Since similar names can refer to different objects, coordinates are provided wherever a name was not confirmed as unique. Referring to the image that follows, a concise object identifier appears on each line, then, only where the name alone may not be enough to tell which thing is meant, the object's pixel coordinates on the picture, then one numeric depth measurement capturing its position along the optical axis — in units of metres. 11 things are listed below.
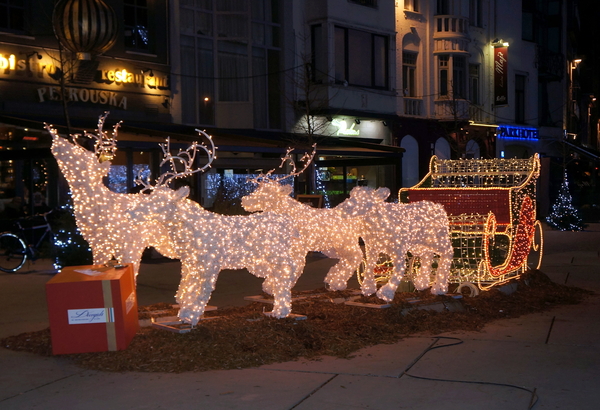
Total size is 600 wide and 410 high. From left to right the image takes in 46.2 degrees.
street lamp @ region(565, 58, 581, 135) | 38.34
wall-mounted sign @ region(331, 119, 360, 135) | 24.03
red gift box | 6.40
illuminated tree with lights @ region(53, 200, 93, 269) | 11.59
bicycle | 12.80
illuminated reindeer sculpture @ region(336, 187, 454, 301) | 8.27
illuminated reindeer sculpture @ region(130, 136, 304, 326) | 6.84
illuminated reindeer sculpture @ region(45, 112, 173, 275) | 6.87
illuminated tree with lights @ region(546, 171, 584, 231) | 21.77
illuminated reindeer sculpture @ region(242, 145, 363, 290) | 8.15
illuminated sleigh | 9.34
